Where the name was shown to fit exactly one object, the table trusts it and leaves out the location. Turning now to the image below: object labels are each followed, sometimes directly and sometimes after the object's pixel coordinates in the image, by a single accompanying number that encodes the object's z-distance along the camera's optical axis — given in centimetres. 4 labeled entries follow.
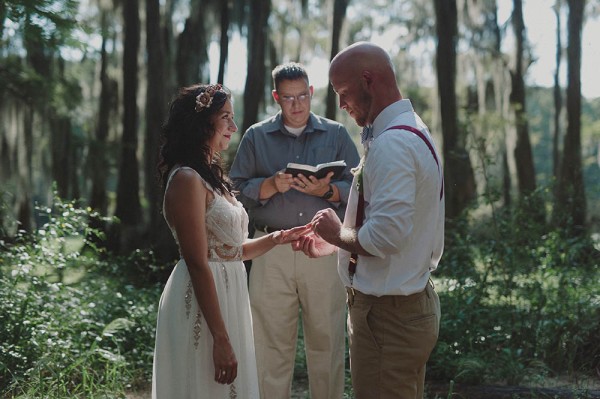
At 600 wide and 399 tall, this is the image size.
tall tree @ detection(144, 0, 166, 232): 1348
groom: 255
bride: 284
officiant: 425
